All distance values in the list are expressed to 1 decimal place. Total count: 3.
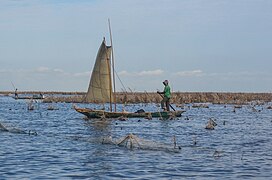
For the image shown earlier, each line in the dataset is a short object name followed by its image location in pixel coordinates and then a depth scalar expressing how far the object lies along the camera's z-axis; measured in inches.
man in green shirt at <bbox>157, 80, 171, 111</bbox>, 1608.0
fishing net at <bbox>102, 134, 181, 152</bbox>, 845.8
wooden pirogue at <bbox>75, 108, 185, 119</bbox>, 1533.0
